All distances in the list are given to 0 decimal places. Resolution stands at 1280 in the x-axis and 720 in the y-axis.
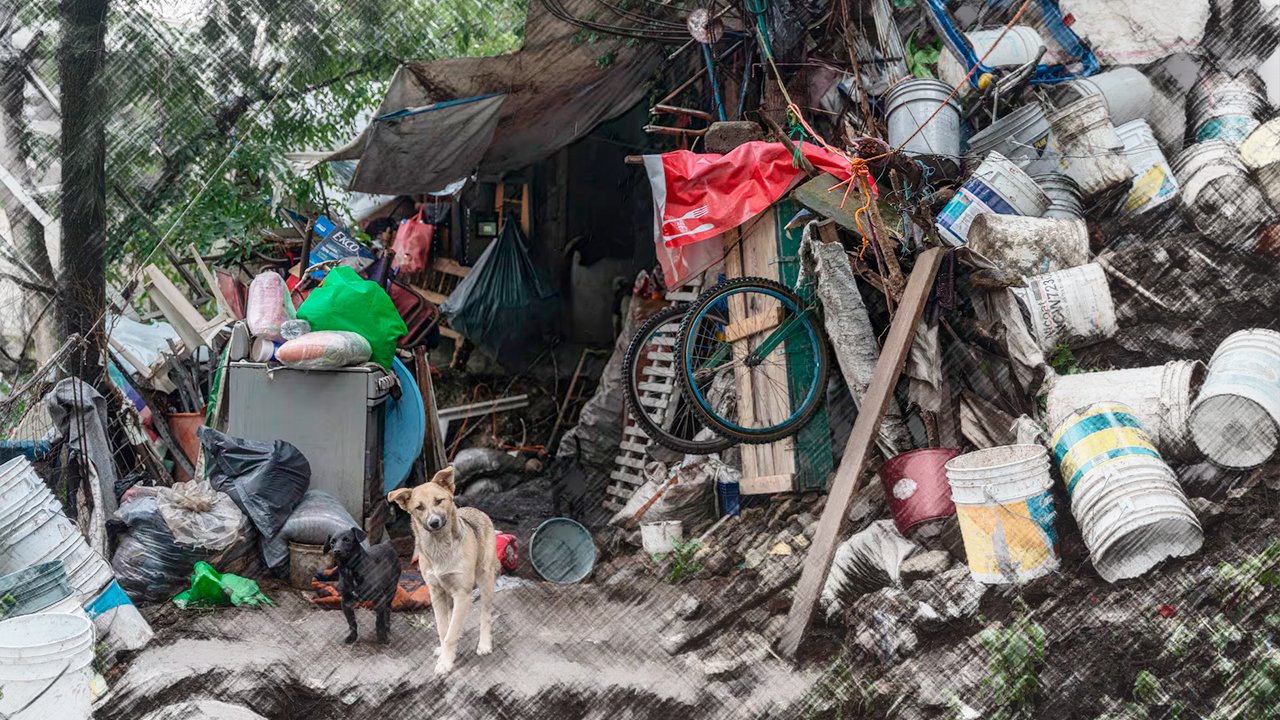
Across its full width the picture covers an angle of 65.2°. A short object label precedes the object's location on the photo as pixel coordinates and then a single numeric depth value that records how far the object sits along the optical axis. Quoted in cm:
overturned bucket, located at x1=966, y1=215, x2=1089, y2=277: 502
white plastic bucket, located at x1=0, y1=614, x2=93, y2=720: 300
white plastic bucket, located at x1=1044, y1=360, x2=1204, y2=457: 421
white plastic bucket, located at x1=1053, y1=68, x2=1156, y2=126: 599
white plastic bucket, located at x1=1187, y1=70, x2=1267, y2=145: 599
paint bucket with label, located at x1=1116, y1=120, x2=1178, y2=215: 566
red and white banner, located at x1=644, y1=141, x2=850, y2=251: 552
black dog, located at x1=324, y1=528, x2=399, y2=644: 428
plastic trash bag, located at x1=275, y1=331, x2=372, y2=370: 548
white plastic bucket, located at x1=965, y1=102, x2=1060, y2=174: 565
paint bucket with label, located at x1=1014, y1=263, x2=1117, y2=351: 487
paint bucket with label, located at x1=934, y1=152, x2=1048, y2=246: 516
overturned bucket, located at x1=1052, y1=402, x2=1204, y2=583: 376
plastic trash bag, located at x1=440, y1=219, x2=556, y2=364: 860
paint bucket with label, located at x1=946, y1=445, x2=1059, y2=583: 395
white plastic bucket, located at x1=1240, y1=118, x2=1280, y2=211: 537
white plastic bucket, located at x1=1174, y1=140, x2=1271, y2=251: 526
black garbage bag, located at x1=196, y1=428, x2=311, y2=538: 511
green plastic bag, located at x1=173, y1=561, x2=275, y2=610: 469
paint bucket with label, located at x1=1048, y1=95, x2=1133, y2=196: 570
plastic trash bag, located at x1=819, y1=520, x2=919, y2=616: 435
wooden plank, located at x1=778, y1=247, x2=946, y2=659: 428
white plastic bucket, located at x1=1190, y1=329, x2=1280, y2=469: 395
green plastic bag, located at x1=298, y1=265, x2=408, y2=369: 572
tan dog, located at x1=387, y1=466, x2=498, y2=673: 399
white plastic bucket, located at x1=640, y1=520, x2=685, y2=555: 574
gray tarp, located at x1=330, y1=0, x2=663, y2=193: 618
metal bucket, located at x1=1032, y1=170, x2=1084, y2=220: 550
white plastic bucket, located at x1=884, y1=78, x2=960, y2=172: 559
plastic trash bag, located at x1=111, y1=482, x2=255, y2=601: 475
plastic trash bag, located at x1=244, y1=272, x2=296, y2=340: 579
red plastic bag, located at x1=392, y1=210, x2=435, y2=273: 955
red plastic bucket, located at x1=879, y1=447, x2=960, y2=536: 443
